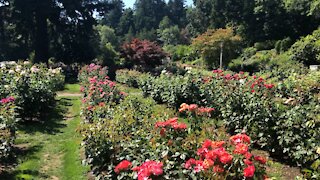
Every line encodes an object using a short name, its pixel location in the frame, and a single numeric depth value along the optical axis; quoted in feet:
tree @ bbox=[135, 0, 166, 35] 289.53
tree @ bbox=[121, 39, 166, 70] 75.41
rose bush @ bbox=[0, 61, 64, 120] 31.76
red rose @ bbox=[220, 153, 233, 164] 10.64
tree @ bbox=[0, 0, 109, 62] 94.33
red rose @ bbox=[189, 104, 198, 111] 17.69
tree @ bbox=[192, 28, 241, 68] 88.33
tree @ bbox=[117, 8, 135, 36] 272.54
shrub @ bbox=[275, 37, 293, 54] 93.35
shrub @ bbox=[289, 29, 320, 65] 71.94
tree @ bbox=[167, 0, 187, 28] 302.12
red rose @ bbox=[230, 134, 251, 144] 12.27
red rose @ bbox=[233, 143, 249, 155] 11.27
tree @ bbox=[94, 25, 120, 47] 187.29
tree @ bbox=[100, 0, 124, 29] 294.50
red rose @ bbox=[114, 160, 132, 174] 12.12
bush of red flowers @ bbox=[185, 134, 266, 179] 10.71
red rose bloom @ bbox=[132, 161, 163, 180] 10.42
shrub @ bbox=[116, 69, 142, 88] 64.39
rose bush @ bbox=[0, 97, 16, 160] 18.99
